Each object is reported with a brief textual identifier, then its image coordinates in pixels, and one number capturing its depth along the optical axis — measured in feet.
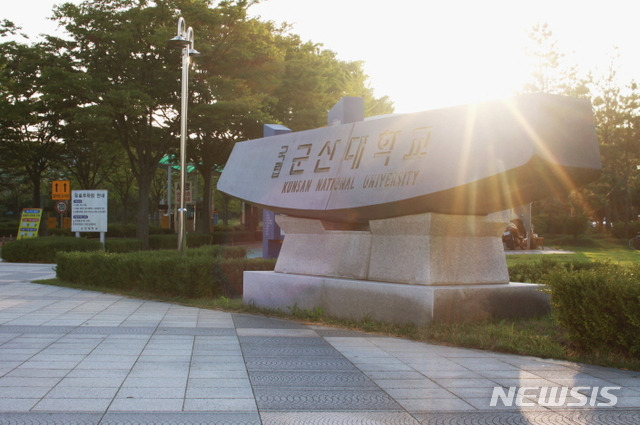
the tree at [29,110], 90.68
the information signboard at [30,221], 101.55
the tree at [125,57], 85.92
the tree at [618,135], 138.92
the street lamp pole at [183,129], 51.88
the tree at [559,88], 136.77
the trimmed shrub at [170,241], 109.29
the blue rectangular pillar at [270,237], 70.03
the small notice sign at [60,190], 94.43
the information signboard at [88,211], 73.82
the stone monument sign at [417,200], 26.91
